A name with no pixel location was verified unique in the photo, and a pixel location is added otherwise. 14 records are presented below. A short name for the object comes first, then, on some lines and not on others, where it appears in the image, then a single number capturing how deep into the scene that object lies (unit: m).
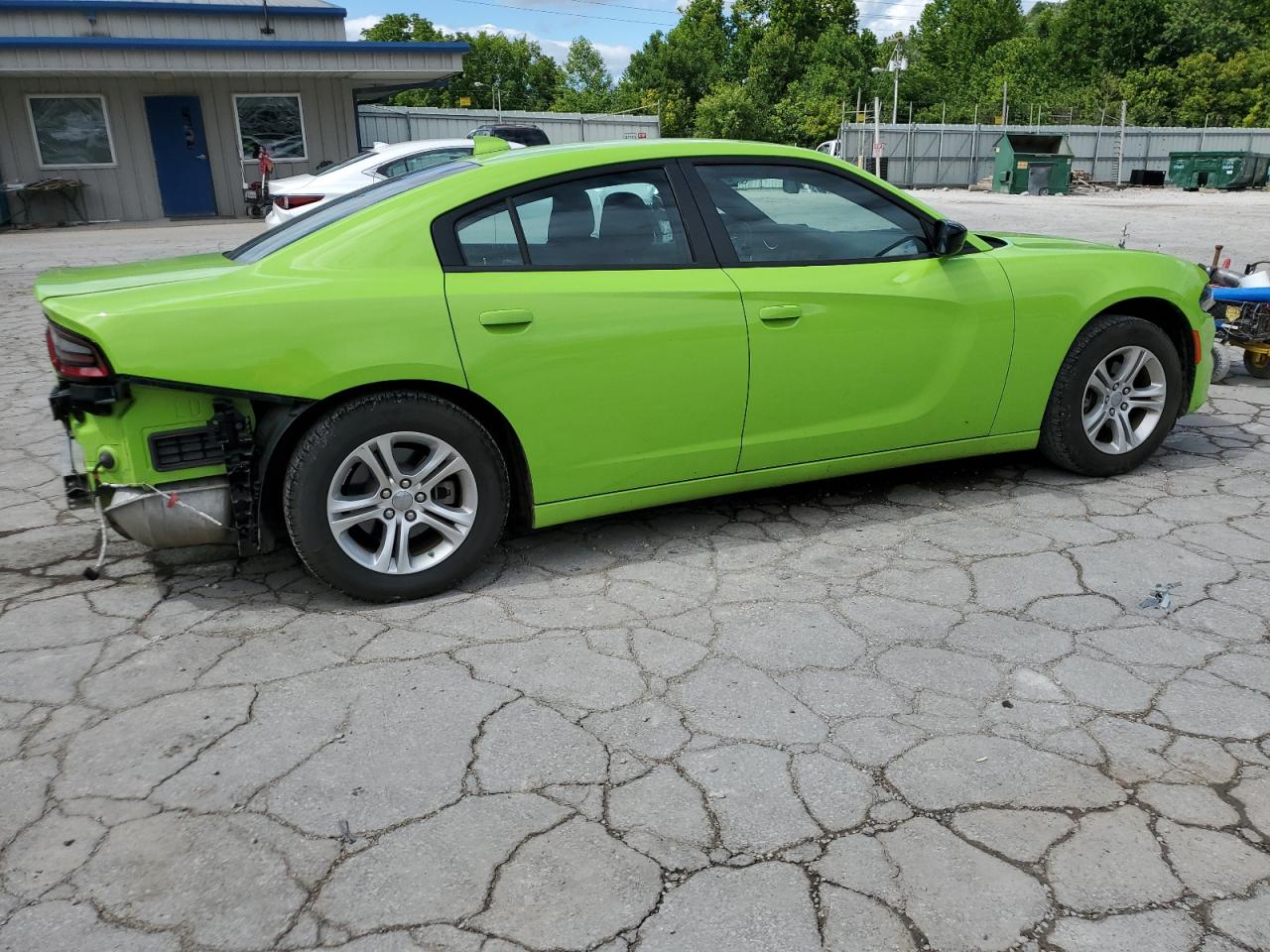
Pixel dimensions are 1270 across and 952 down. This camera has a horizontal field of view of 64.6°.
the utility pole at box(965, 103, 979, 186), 38.97
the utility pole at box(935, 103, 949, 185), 39.04
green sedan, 3.18
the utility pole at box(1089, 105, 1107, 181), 40.16
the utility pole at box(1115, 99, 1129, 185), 38.53
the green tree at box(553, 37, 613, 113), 120.69
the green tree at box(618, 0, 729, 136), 82.25
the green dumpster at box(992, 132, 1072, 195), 32.16
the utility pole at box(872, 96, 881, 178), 33.34
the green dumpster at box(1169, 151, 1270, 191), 34.31
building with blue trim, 18.84
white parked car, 10.40
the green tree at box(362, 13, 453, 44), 90.75
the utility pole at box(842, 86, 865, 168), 38.64
